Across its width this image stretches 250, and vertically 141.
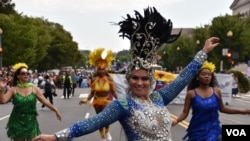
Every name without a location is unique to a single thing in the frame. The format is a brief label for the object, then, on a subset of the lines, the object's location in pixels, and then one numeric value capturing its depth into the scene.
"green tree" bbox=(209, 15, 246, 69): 65.62
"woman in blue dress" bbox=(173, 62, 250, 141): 7.02
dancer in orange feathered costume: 12.41
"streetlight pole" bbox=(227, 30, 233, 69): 42.18
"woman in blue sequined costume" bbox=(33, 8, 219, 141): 4.17
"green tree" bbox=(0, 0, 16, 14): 86.22
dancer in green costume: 8.41
